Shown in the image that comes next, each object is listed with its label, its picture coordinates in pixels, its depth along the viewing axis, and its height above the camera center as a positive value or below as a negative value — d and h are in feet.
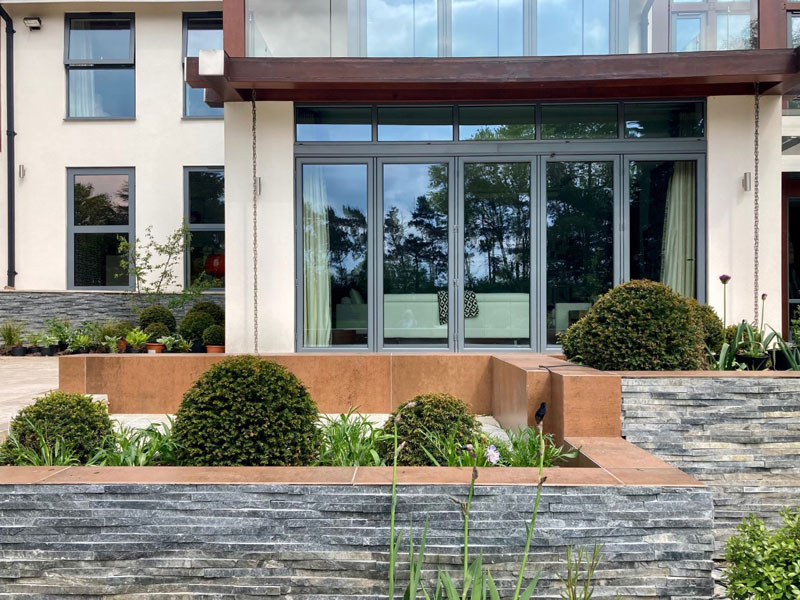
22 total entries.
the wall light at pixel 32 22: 43.62 +20.55
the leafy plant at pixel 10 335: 40.65 -2.58
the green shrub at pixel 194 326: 29.58 -1.46
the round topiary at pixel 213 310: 31.73 -0.70
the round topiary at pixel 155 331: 32.81 -1.92
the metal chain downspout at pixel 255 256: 24.93 +1.75
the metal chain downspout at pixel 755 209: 24.16 +3.60
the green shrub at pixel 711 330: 17.56 -1.04
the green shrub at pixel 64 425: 10.28 -2.26
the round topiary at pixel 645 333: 13.00 -0.85
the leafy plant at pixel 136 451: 10.00 -2.72
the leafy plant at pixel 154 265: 39.83 +2.25
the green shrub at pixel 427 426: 9.96 -2.27
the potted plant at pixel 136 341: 31.17 -2.32
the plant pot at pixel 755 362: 15.79 -1.82
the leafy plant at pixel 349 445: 10.18 -2.72
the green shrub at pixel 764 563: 7.11 -3.38
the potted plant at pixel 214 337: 27.12 -1.84
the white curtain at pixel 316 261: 25.52 +1.57
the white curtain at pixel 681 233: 25.03 +2.70
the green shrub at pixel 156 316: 35.60 -1.17
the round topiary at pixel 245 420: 9.30 -2.01
